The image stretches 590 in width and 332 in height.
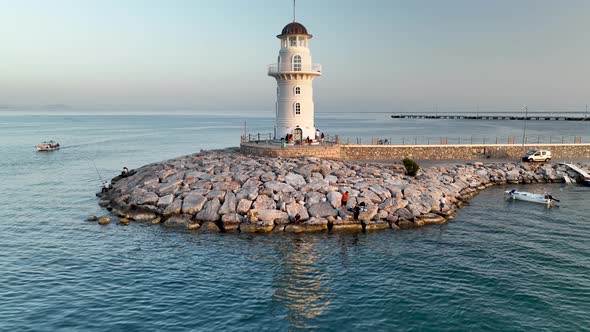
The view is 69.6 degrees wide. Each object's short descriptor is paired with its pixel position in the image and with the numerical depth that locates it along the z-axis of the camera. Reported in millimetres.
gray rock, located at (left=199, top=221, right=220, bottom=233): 25938
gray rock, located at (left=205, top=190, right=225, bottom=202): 28672
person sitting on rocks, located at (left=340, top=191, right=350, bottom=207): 28109
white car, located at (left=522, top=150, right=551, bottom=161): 47156
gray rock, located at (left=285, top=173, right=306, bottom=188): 30359
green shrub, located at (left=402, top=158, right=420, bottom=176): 36625
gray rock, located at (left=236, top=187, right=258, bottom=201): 28312
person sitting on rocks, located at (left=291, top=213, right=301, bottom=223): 26359
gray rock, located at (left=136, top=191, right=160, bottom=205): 29812
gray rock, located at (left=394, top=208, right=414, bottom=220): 27694
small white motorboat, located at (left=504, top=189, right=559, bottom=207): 32719
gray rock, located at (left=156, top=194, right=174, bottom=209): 29144
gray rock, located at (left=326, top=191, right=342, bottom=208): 28097
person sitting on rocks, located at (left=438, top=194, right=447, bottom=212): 29859
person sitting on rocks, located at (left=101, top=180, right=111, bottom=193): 38178
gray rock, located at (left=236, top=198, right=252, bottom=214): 27266
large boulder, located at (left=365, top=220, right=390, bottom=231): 26344
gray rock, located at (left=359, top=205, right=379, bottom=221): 27070
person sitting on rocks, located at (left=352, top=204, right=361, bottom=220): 26922
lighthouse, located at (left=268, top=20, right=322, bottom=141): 40281
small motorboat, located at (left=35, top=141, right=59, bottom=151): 76625
